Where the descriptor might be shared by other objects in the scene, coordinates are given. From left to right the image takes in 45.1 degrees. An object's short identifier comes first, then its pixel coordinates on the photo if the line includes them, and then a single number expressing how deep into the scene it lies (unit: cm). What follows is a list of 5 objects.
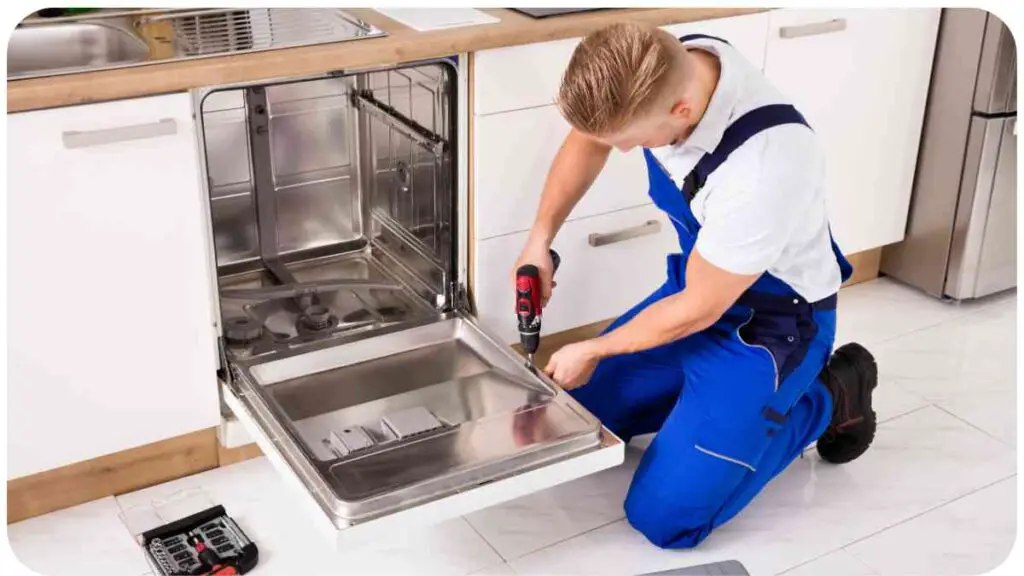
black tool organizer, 199
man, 178
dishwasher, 183
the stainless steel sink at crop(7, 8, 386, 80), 210
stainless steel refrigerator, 273
